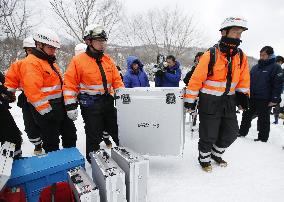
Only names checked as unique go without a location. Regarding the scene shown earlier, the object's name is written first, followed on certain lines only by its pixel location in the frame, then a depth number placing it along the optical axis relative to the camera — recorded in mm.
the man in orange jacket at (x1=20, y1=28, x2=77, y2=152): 3260
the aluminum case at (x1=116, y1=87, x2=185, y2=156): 3229
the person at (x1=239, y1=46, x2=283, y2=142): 4652
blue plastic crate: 2566
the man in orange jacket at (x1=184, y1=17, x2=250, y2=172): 3250
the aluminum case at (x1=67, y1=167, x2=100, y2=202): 2068
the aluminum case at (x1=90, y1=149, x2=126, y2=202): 2234
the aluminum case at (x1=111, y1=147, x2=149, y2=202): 2449
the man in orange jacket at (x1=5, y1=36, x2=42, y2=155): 3883
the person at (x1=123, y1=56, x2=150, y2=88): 5559
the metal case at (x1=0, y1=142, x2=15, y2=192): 2249
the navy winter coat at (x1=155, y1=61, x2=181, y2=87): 5902
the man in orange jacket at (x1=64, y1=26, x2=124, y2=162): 3330
